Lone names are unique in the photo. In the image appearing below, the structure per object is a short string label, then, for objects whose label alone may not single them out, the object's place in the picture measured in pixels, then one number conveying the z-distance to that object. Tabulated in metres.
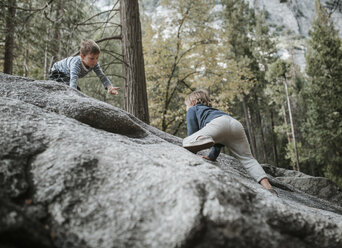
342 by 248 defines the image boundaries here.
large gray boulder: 1.14
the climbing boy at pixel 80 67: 3.75
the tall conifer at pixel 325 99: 15.41
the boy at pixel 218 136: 2.75
